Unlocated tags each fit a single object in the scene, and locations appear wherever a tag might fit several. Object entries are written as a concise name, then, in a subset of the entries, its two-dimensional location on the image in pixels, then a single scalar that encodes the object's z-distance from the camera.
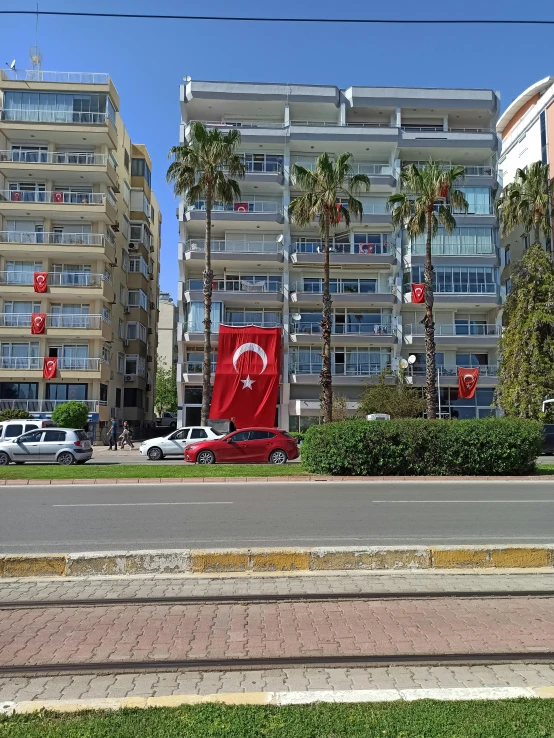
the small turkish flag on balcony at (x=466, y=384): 42.28
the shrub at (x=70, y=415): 36.59
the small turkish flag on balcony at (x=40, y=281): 41.66
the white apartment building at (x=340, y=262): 43.91
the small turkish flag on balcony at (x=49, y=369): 41.25
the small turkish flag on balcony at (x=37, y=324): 41.41
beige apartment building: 41.94
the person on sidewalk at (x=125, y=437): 37.59
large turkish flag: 40.06
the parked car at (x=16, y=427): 26.42
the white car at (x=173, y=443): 27.28
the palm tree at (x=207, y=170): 33.41
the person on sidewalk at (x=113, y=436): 36.85
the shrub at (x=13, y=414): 37.28
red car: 23.33
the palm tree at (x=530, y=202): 39.97
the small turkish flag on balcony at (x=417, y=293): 43.44
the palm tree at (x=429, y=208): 31.25
